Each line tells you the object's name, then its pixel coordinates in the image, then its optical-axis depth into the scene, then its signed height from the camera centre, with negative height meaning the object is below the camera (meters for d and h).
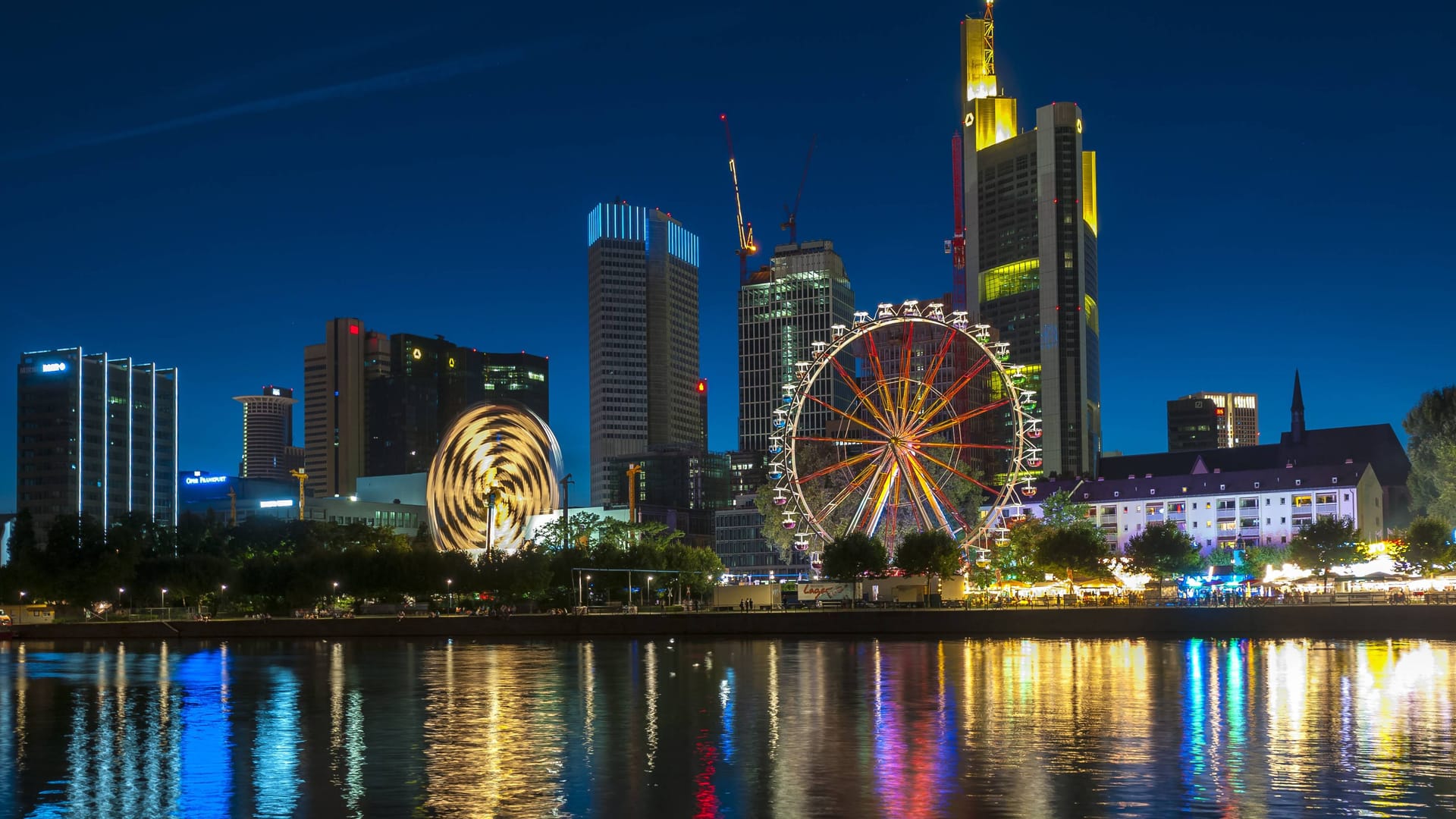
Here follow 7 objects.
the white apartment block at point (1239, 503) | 159.88 -2.05
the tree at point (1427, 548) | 101.25 -4.62
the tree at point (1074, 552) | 109.94 -4.96
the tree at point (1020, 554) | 116.94 -5.67
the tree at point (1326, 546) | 109.81 -4.82
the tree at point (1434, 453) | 109.12 +2.42
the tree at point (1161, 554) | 116.89 -5.49
